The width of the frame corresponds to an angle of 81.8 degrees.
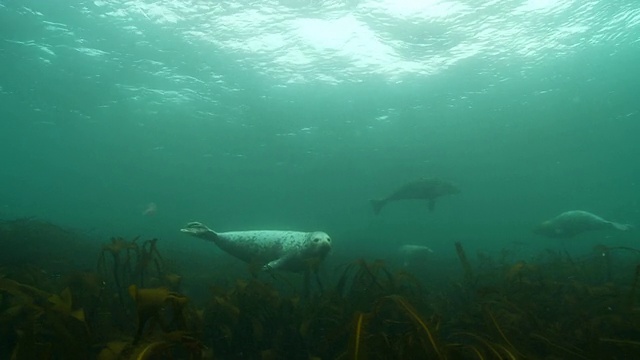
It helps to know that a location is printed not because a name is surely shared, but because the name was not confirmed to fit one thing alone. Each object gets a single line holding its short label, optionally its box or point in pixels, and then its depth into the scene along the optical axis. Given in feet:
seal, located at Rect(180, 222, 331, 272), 22.63
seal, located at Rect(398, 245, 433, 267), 45.43
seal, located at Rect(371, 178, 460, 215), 60.13
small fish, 70.16
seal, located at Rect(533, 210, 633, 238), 41.82
